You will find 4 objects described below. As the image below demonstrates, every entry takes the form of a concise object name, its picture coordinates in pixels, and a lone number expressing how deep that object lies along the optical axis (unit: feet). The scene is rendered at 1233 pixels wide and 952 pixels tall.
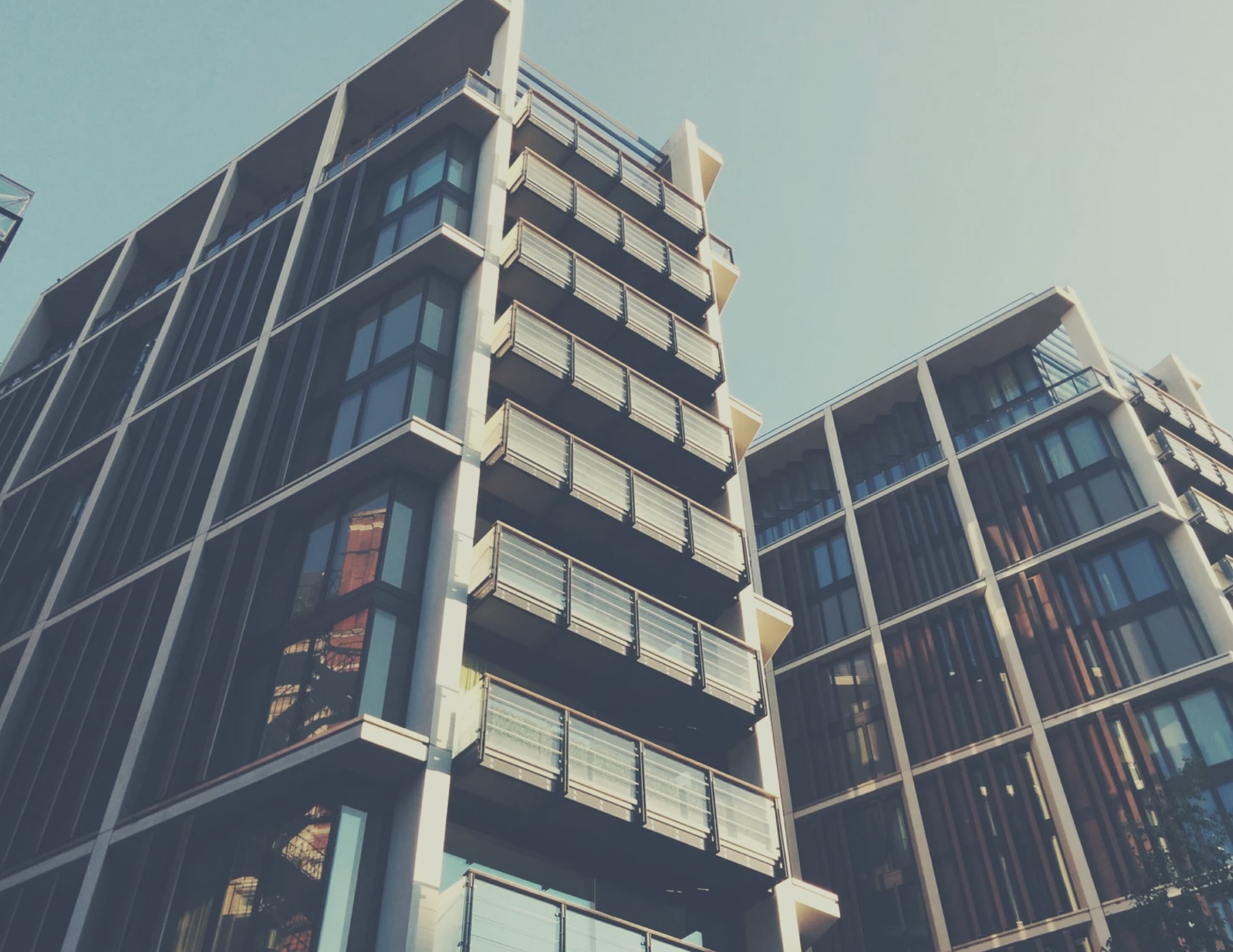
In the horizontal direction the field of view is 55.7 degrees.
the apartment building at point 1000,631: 107.86
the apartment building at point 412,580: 55.72
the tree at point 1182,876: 59.52
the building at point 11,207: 137.90
